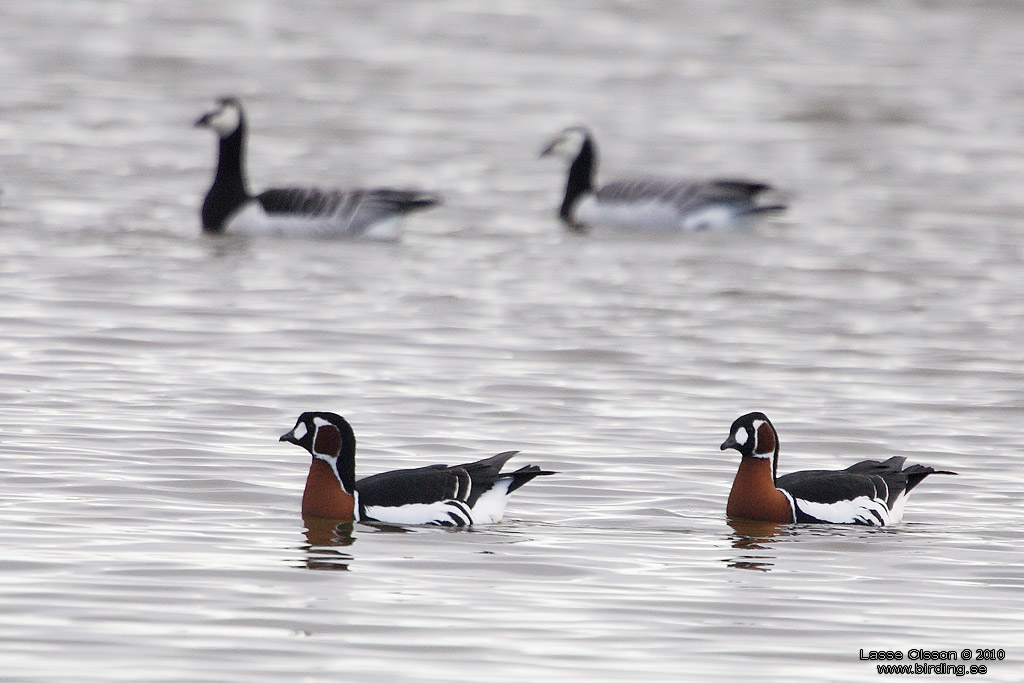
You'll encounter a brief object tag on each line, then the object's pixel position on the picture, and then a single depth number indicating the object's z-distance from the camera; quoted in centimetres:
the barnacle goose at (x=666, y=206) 4034
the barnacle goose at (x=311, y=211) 3750
